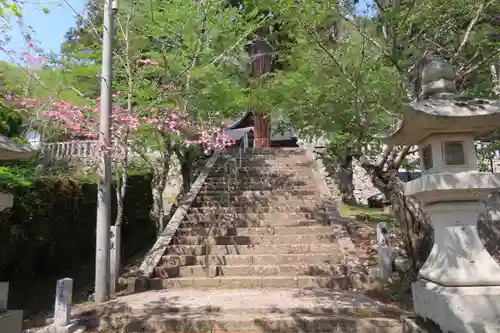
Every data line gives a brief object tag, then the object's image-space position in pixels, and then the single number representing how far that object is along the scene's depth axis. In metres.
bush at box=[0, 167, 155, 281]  7.14
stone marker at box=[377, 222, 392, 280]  7.21
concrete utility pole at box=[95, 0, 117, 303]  6.91
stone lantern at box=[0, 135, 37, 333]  4.46
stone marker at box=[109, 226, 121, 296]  7.49
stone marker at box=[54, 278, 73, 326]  5.46
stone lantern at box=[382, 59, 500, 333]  3.91
